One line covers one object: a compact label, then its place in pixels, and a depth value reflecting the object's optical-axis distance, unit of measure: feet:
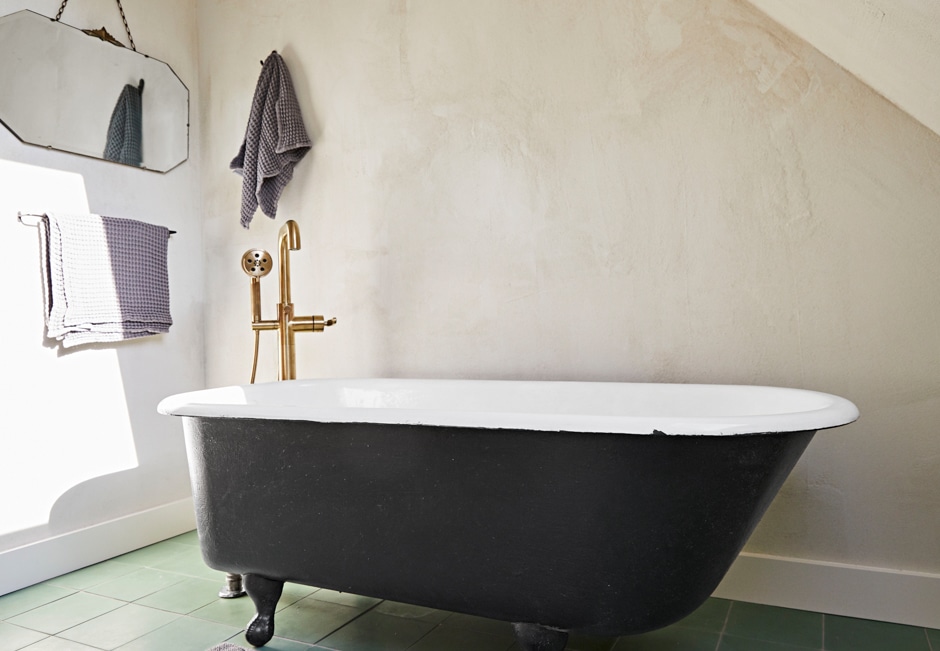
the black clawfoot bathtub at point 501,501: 3.94
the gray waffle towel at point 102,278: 7.25
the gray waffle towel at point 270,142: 8.30
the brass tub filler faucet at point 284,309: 7.59
